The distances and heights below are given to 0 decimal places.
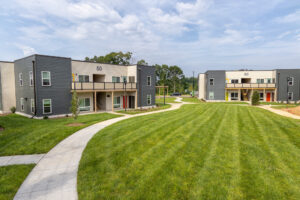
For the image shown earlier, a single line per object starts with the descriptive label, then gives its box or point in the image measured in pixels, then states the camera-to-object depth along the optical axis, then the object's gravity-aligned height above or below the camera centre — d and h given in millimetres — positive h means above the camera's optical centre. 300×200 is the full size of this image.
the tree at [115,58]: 60812 +10910
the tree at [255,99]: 30594 -1437
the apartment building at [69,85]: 19781 +693
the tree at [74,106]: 16094 -1326
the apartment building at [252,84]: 38125 +1227
